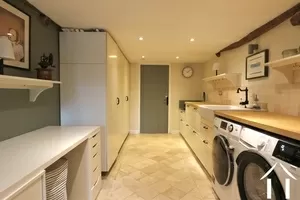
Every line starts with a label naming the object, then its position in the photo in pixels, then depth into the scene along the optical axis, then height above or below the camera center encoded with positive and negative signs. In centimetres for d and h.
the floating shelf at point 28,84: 101 +9
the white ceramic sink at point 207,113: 173 -22
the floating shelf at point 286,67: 135 +31
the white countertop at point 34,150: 75 -39
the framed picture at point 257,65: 183 +44
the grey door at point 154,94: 413 +6
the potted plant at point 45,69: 148 +27
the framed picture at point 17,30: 120 +58
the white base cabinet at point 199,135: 189 -64
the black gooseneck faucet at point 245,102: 213 -8
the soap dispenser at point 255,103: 190 -9
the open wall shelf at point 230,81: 238 +29
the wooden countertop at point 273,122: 82 -19
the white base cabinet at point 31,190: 67 -48
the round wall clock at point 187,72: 406 +69
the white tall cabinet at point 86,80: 192 +21
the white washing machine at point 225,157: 126 -59
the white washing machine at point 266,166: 73 -42
